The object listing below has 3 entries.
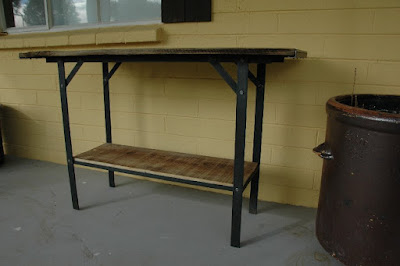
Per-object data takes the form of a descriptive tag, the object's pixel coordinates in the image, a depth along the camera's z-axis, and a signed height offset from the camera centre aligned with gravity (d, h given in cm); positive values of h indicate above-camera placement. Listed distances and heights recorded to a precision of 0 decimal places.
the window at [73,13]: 256 +32
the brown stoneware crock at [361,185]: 132 -62
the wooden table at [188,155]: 162 -72
